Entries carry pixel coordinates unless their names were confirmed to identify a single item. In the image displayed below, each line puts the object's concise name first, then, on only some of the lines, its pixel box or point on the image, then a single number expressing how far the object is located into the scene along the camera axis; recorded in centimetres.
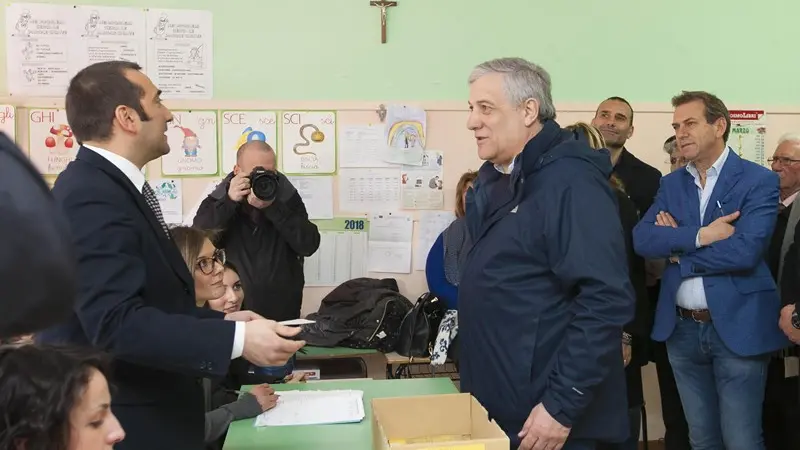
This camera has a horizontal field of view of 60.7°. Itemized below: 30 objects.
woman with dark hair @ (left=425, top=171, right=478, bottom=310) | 341
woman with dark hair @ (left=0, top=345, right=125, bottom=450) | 107
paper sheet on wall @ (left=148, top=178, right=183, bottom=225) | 353
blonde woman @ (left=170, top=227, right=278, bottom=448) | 183
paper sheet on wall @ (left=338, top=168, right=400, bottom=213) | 365
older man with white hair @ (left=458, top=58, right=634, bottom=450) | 160
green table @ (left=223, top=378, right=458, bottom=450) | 164
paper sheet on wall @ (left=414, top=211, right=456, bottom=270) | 370
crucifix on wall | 360
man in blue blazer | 244
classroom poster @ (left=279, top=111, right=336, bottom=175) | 359
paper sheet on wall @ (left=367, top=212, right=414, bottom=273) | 368
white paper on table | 182
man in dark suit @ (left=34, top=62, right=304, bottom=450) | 128
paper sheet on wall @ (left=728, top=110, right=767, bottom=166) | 389
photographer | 291
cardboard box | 147
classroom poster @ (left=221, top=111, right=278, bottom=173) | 355
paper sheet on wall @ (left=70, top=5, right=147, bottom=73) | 345
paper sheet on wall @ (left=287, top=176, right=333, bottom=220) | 362
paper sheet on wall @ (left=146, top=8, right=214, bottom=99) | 349
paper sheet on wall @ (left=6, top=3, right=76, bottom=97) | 340
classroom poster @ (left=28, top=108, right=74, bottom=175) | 343
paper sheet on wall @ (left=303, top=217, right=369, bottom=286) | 364
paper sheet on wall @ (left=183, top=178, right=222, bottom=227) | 354
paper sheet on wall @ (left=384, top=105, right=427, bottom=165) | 364
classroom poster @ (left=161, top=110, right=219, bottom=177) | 352
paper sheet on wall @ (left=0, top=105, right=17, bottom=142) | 338
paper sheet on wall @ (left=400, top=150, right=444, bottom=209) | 368
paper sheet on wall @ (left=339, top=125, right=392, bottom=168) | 363
